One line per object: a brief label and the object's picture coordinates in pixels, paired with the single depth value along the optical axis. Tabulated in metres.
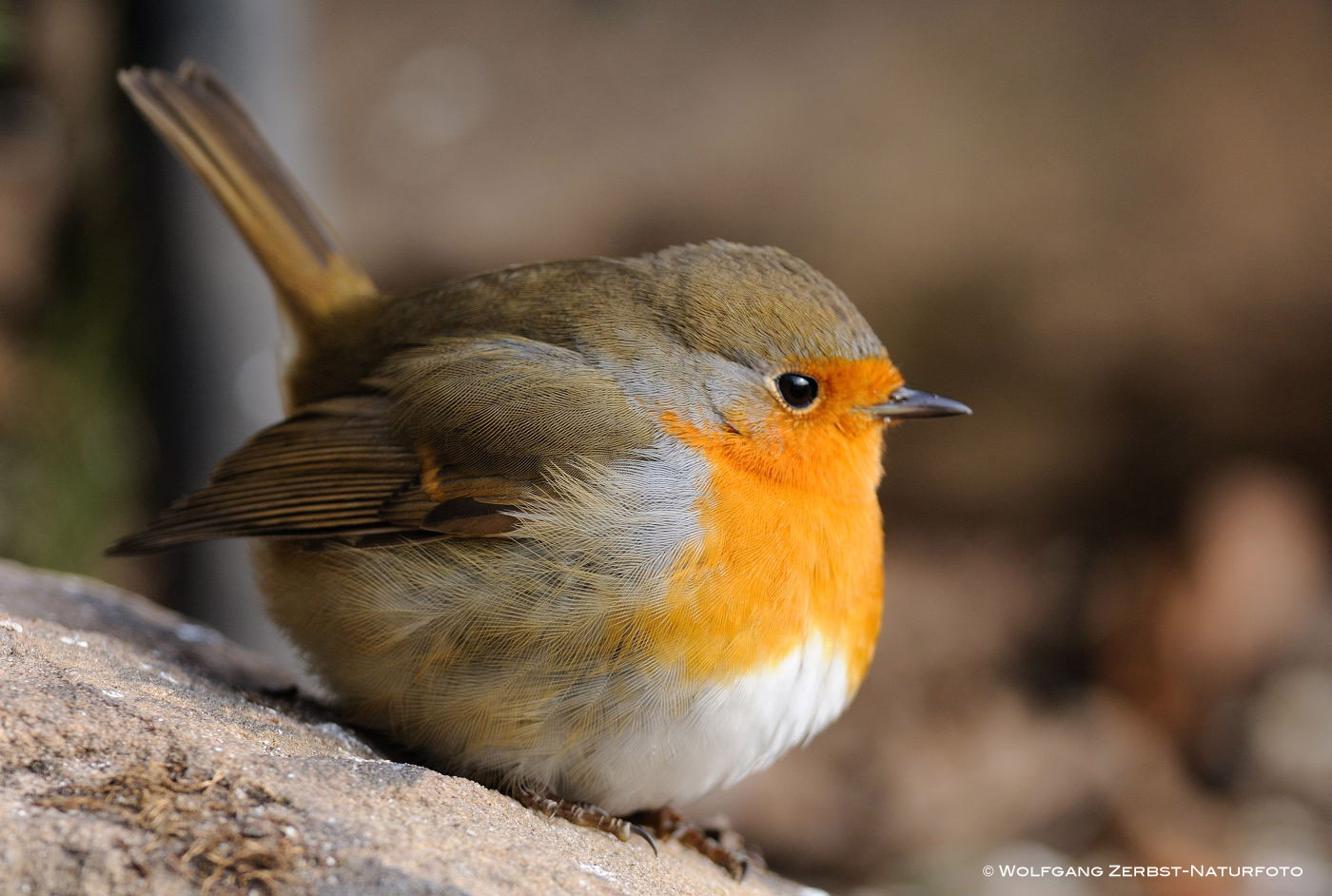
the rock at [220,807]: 2.29
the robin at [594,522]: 2.33
